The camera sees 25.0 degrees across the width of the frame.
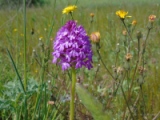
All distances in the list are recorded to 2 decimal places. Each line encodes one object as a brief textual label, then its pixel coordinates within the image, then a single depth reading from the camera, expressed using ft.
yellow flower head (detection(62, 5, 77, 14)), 1.73
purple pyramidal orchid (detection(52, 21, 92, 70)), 1.15
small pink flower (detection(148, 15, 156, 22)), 1.70
